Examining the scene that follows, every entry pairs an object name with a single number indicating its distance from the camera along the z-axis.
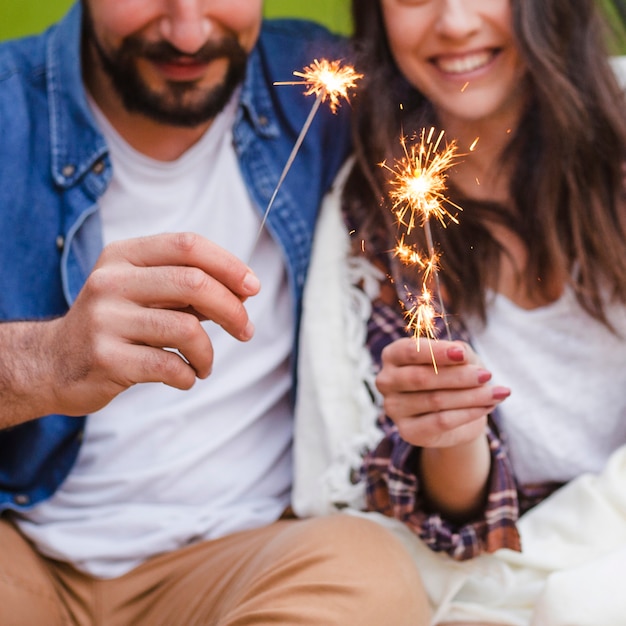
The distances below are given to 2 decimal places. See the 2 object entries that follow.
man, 1.22
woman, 1.22
